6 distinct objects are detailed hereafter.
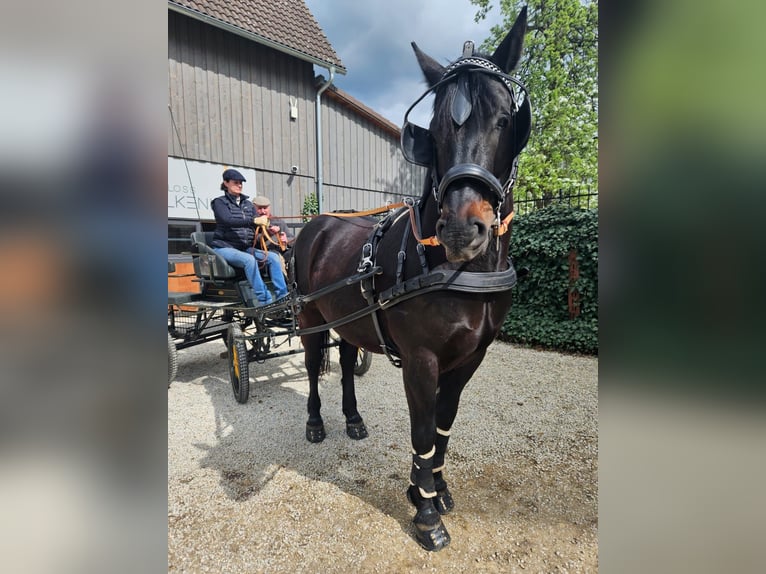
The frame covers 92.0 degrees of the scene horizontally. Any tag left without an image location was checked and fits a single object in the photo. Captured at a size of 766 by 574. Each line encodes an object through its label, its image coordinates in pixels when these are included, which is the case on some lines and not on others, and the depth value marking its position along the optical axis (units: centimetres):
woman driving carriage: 404
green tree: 1006
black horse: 148
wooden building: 784
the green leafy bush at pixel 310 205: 1012
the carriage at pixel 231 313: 381
